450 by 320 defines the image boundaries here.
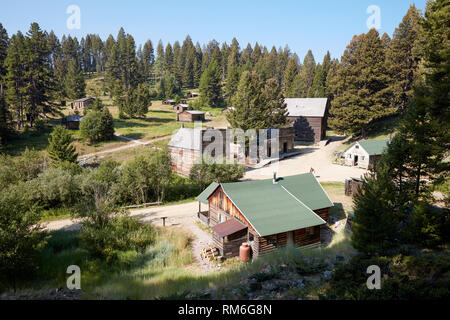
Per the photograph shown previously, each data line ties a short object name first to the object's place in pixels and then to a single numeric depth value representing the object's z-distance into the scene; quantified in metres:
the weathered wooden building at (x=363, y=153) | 35.69
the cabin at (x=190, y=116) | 67.38
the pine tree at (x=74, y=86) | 77.12
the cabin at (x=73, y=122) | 55.00
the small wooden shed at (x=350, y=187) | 26.80
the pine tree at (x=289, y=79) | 80.86
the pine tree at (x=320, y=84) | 73.79
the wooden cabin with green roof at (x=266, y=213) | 17.58
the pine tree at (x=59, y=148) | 35.62
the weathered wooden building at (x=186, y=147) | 35.91
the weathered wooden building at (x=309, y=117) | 51.44
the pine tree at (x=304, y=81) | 78.94
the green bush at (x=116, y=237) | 15.98
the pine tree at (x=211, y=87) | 84.59
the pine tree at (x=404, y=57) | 46.72
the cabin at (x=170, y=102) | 86.19
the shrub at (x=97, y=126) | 48.28
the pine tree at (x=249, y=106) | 42.94
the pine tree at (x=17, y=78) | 49.66
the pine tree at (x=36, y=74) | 51.59
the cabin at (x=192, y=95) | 98.49
